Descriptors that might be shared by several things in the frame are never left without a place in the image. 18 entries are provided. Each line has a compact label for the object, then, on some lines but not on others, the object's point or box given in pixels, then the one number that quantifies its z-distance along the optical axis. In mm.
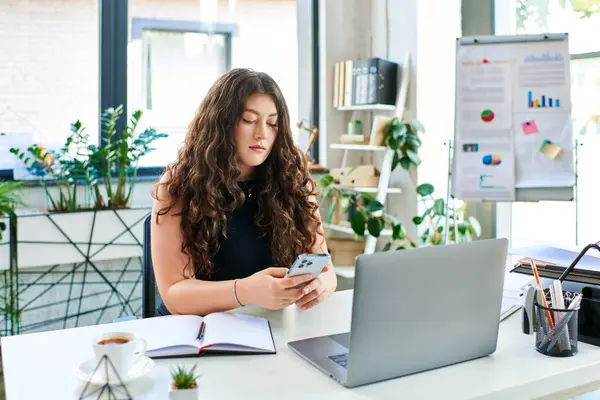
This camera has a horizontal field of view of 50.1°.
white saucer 1089
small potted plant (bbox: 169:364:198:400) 969
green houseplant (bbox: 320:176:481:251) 3275
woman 1786
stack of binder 3451
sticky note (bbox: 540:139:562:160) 2750
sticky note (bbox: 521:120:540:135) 2787
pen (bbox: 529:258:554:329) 1291
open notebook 1254
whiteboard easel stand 2713
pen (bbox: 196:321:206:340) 1334
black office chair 1897
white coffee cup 1082
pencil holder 1281
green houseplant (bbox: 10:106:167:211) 3076
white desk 1090
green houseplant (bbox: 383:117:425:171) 3314
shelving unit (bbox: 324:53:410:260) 3436
